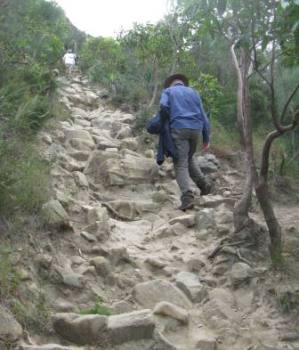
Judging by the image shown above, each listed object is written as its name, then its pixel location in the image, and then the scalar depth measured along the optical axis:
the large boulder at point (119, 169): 6.38
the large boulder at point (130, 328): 2.91
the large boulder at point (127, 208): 5.55
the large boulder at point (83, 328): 2.91
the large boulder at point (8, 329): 2.66
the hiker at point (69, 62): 14.20
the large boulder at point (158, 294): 3.65
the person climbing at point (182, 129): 5.85
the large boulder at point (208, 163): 6.90
